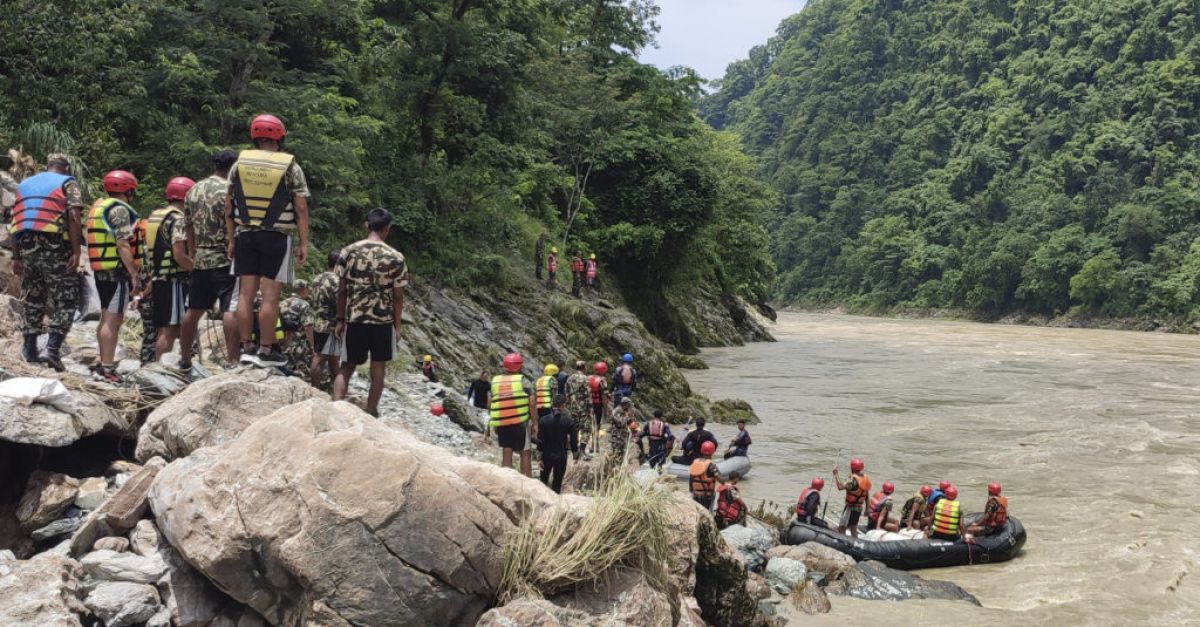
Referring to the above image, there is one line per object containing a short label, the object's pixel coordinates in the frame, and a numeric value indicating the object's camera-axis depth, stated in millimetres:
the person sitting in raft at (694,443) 14117
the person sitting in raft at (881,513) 12438
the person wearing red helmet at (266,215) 5855
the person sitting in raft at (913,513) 12492
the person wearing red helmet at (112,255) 6645
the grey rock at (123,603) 4203
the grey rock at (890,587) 9852
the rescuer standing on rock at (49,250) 6566
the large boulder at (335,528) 4191
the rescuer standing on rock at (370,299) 6211
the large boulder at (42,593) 3922
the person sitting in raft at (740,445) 15367
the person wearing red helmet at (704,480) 11234
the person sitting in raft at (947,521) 11828
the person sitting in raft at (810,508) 11820
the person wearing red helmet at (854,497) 12078
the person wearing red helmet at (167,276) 6902
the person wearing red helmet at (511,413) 8469
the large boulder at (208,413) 5410
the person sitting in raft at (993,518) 11906
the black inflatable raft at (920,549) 11406
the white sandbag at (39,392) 5145
